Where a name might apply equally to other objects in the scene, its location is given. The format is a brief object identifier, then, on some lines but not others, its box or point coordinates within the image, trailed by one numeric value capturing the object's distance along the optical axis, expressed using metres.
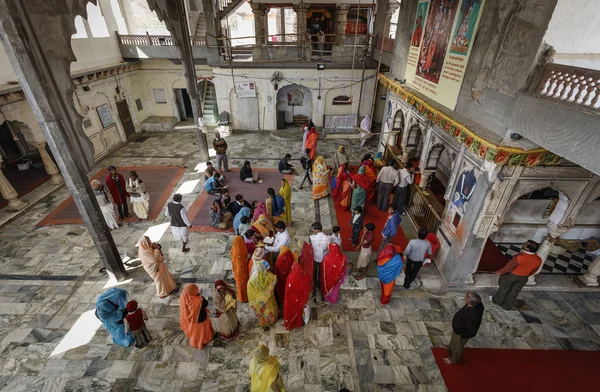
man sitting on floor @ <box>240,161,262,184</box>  10.23
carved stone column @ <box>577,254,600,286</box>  6.21
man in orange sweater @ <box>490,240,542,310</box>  5.25
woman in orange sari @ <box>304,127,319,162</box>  10.80
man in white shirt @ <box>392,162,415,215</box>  7.94
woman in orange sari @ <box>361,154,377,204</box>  8.84
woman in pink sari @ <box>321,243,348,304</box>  5.27
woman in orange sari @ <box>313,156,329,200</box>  8.89
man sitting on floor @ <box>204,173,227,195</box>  9.52
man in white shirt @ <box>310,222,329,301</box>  5.50
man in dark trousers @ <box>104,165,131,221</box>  7.82
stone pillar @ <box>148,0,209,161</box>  8.95
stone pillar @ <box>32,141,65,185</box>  10.06
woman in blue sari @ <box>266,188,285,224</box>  7.07
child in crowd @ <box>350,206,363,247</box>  6.69
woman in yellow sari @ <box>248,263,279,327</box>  4.81
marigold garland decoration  4.58
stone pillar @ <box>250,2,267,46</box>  14.00
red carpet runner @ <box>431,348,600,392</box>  4.55
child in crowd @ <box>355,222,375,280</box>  5.81
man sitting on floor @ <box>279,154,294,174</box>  10.44
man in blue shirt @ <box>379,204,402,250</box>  6.30
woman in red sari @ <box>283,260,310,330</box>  4.77
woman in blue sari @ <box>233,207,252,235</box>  6.34
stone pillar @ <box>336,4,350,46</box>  14.09
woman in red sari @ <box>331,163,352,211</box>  8.65
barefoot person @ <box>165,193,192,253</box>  6.36
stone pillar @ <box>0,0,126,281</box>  4.27
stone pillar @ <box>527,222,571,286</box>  5.91
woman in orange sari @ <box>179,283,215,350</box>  4.53
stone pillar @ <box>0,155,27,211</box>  8.59
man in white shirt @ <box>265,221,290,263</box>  5.48
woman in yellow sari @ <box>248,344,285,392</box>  3.41
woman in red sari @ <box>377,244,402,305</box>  5.37
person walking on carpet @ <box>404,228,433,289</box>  5.68
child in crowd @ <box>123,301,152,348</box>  4.67
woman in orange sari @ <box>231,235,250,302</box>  5.31
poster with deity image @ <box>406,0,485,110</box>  5.59
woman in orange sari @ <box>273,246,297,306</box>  5.19
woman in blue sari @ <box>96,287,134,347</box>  4.51
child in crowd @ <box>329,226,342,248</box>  5.54
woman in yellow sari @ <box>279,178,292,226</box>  7.47
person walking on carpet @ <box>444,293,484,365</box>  4.25
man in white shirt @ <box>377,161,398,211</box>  8.15
